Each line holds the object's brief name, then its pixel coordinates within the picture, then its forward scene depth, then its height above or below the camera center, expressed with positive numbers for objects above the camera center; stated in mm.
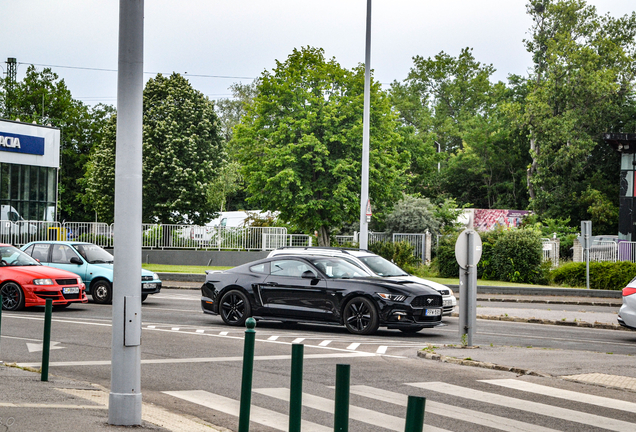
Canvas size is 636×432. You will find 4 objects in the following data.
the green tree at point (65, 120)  68438 +9997
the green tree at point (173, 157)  48938 +4952
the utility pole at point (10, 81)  68250 +13265
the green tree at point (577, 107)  54594 +9794
